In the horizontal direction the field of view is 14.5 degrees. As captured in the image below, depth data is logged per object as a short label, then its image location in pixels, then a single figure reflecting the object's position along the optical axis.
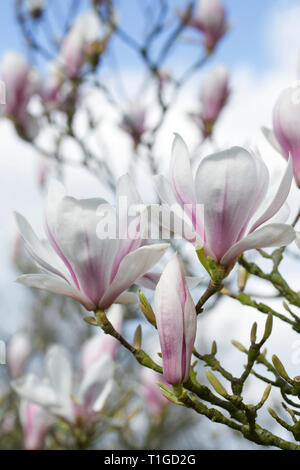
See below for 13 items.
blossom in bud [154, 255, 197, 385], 0.70
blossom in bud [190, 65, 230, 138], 2.72
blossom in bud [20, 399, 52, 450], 1.41
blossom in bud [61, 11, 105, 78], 2.82
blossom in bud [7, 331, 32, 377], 2.72
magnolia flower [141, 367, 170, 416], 2.79
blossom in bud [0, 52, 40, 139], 2.63
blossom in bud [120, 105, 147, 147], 2.85
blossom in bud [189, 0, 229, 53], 2.96
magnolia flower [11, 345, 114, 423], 1.18
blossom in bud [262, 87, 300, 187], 0.78
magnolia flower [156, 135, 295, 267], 0.70
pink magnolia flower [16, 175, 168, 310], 0.72
